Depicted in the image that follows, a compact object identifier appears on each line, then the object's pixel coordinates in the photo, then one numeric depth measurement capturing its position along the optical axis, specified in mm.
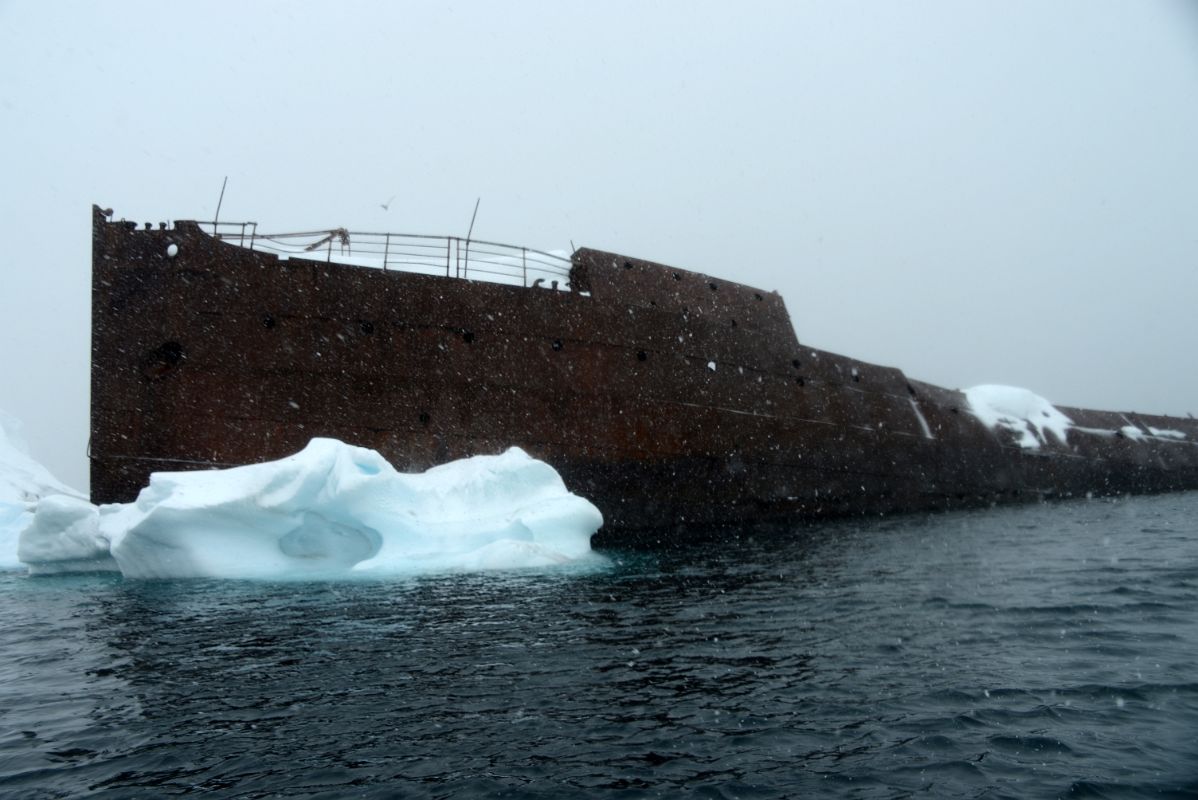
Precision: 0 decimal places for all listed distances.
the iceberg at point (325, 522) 8898
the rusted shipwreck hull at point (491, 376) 11273
